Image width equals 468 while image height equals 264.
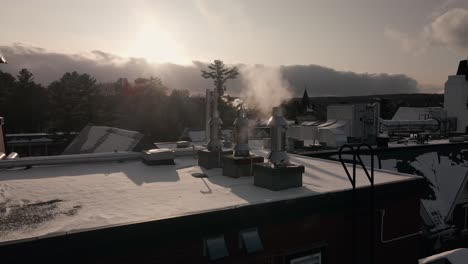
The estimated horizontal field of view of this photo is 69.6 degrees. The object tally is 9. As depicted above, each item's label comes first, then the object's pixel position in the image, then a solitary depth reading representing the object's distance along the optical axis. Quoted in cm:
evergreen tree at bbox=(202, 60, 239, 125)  7606
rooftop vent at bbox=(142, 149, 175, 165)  1262
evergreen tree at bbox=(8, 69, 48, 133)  5672
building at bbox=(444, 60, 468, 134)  4166
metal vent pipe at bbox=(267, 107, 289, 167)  870
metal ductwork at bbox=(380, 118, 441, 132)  3331
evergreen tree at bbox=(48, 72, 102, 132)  5028
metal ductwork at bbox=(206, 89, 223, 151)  1200
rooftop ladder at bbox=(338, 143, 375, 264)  650
